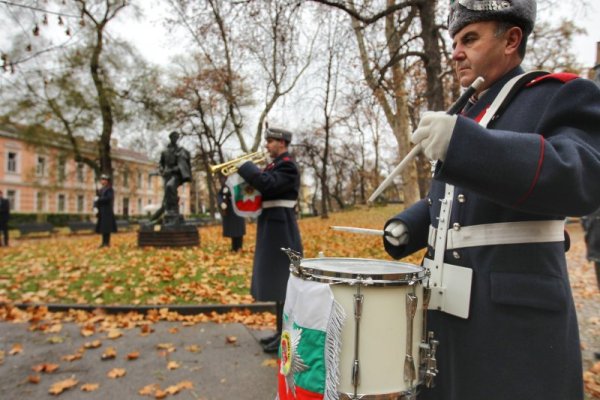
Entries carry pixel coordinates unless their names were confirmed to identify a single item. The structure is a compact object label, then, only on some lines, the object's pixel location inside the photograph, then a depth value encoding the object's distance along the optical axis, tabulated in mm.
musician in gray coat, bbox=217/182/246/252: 10492
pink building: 30484
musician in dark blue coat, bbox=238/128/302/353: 4357
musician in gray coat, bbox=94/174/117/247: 12828
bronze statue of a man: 13250
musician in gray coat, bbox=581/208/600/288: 4062
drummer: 1229
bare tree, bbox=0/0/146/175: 25359
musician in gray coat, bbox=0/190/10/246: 16125
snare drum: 1543
